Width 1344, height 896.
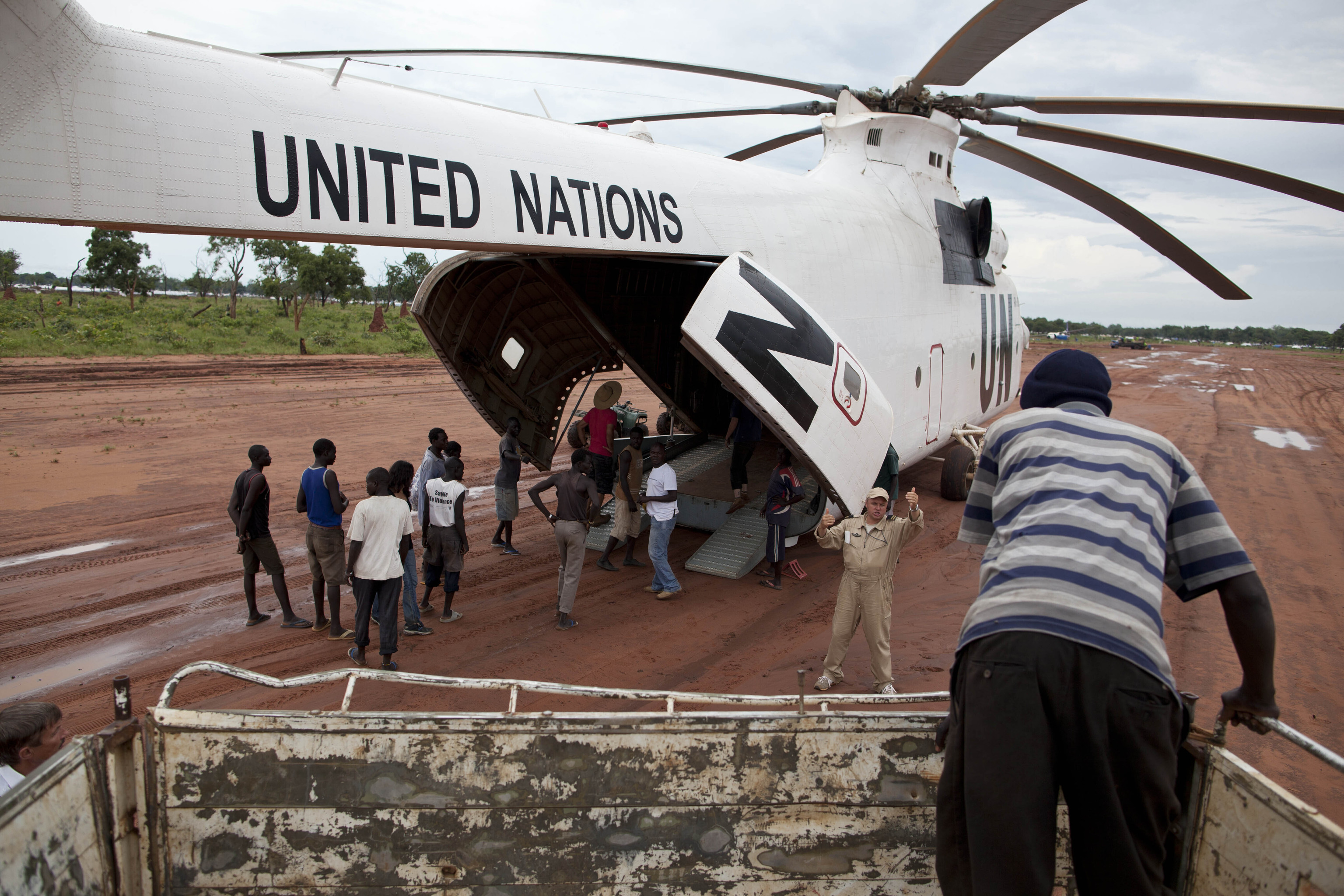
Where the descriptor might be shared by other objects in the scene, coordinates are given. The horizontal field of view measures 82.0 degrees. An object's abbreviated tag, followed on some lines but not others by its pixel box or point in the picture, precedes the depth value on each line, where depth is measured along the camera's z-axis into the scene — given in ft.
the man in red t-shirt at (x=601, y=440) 35.78
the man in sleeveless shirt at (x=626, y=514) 31.73
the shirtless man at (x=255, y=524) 23.45
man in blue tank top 23.15
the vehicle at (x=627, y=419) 44.70
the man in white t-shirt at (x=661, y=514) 28.09
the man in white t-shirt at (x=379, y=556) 20.81
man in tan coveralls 20.25
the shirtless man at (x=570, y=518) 24.68
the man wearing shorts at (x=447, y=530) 24.82
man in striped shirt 6.75
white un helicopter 13.25
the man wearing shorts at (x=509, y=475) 31.48
